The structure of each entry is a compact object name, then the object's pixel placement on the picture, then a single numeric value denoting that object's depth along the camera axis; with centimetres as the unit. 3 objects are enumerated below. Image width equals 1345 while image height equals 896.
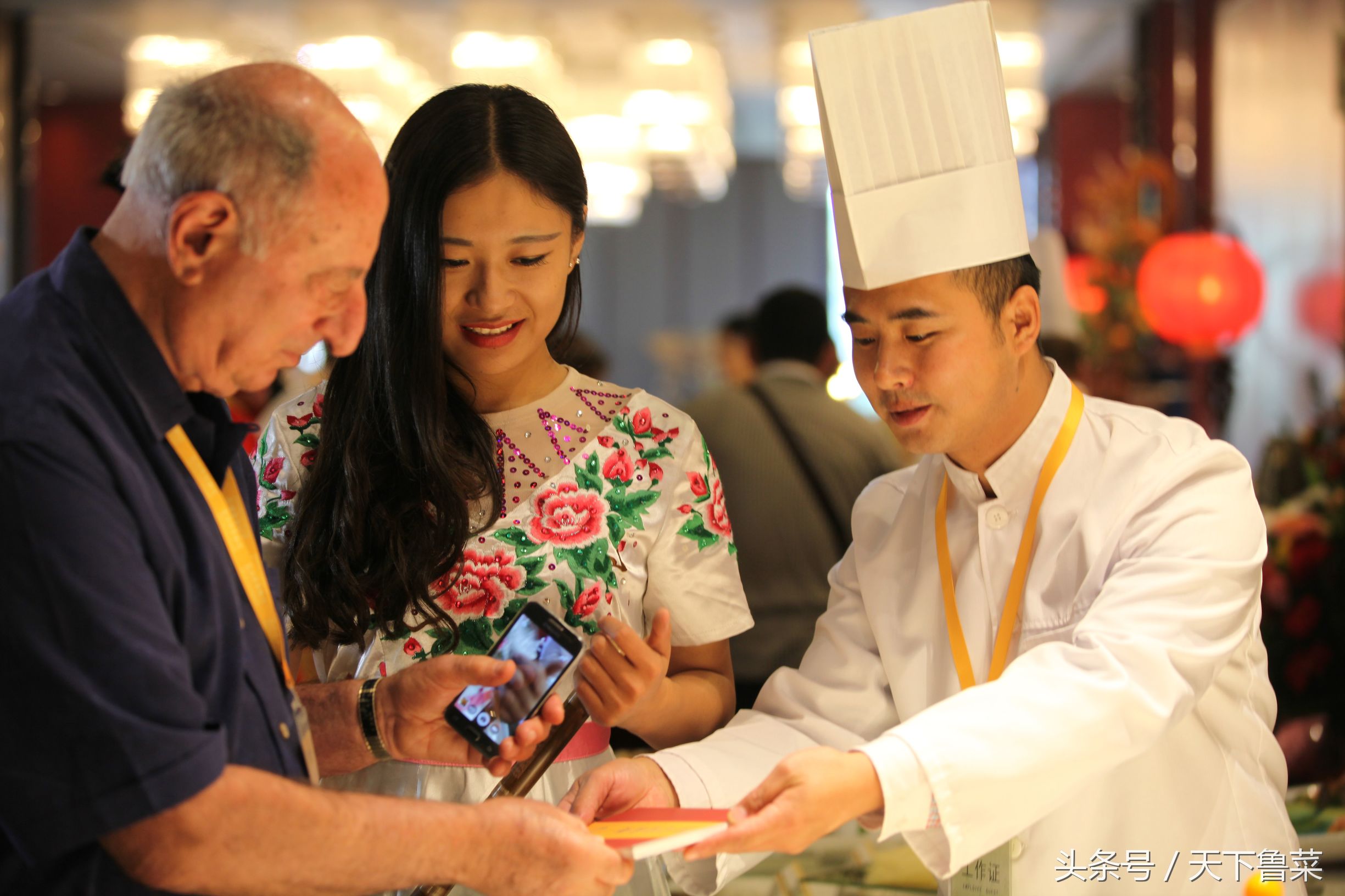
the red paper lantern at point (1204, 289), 509
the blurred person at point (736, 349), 606
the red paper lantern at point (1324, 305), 480
